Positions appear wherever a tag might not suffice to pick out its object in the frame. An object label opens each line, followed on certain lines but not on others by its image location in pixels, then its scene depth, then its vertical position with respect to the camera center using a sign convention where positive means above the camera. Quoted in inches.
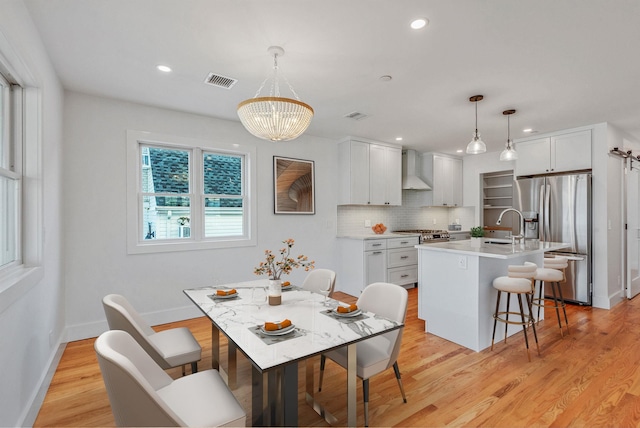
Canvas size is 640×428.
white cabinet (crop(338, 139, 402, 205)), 196.2 +27.5
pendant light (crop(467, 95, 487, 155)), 125.0 +27.8
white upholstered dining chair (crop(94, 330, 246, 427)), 41.4 -28.3
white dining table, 54.0 -23.5
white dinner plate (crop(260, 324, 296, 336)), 59.0 -22.6
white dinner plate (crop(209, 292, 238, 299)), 84.9 -22.5
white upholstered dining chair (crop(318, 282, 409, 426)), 70.8 -32.6
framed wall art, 175.5 +17.1
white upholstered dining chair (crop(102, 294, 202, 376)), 69.7 -33.3
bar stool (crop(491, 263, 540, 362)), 107.6 -25.0
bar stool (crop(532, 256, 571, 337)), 126.5 -25.0
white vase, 80.0 -20.3
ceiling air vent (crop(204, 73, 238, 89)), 110.0 +49.6
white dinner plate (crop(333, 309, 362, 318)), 70.4 -22.8
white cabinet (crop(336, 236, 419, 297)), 187.8 -30.7
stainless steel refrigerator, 167.6 -3.3
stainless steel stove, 208.7 -15.3
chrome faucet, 139.1 -11.5
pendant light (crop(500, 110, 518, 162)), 136.3 +26.5
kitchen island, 114.3 -29.2
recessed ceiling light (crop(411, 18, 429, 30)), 78.1 +49.1
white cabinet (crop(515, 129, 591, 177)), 171.2 +35.2
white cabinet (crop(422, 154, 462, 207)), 237.9 +27.7
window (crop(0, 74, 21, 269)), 74.2 +8.1
